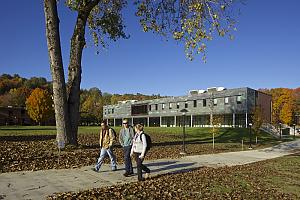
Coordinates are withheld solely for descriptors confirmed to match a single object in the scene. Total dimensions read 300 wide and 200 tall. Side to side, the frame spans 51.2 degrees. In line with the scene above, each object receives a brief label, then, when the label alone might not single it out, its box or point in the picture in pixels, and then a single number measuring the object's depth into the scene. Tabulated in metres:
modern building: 57.06
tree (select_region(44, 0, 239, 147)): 14.94
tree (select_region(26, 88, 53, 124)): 83.56
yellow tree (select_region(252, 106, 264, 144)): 29.88
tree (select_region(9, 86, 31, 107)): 108.50
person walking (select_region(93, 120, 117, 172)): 11.09
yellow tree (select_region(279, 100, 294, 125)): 83.81
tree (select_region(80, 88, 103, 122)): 105.53
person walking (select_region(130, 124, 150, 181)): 9.77
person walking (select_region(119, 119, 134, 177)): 10.53
